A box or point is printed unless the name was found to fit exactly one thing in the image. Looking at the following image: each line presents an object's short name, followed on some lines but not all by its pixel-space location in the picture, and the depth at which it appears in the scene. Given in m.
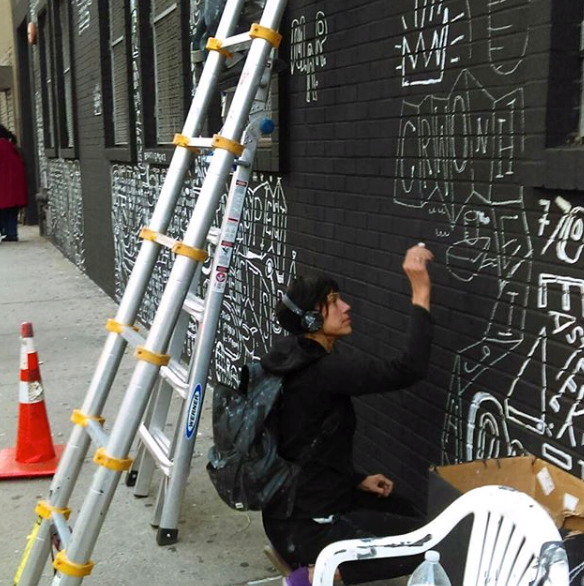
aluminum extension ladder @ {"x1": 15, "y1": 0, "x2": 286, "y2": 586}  2.91
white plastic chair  1.80
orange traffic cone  4.66
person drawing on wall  2.86
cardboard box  2.00
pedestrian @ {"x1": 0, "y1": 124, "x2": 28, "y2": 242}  16.11
